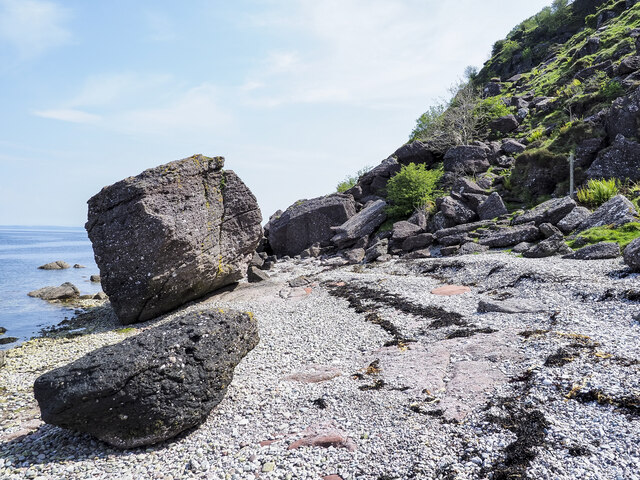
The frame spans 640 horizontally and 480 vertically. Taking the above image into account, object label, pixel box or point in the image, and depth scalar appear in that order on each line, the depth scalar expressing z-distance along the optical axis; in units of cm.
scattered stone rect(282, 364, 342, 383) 930
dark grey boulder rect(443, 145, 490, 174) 3350
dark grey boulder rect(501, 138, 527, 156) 3428
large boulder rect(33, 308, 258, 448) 720
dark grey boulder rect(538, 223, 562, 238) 2008
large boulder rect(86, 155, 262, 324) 1736
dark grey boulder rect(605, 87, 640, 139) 2361
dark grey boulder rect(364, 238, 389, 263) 2606
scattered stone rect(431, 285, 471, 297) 1533
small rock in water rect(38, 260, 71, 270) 5475
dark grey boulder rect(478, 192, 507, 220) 2553
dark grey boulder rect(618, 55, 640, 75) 3316
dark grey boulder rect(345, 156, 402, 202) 3766
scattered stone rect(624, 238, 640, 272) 1283
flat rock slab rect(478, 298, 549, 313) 1144
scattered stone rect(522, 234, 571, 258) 1781
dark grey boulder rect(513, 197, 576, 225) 2150
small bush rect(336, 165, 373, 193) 4714
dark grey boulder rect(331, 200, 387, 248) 3081
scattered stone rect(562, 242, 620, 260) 1555
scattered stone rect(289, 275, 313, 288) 2097
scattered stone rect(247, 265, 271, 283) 2317
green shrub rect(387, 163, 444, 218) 3133
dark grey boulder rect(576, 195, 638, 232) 1803
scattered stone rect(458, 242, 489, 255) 2195
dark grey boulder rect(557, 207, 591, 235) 2022
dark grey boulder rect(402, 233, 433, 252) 2575
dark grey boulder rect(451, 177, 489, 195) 2842
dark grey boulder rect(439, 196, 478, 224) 2652
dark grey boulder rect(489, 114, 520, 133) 4078
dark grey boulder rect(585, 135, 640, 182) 2241
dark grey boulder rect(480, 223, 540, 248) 2109
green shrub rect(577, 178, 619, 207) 2145
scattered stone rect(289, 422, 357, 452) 648
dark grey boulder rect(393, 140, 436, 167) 3853
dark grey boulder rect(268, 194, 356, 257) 3412
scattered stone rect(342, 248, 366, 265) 2700
